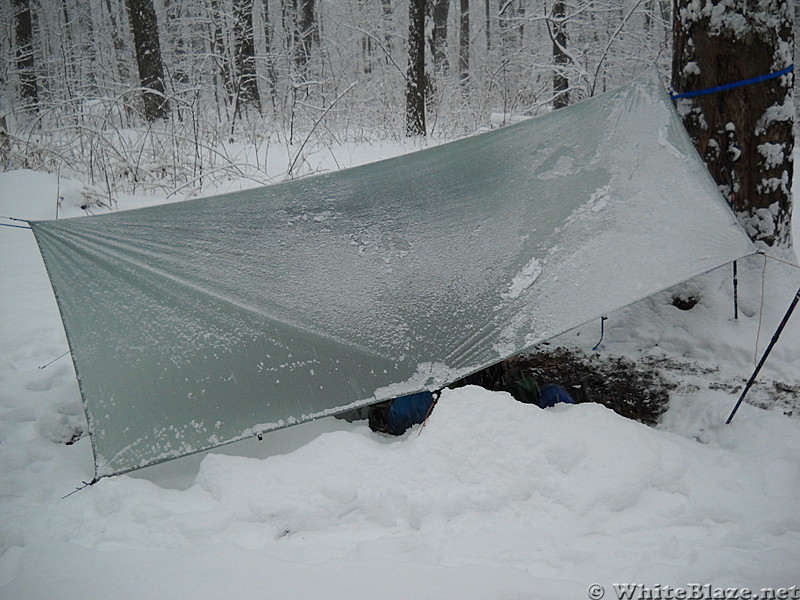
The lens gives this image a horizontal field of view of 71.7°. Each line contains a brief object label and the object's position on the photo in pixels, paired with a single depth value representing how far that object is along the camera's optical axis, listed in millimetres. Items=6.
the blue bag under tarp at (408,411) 2295
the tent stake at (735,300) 2789
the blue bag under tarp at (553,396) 2391
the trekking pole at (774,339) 2002
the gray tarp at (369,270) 2141
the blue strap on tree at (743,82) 2684
